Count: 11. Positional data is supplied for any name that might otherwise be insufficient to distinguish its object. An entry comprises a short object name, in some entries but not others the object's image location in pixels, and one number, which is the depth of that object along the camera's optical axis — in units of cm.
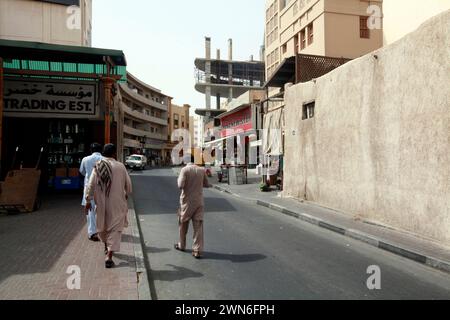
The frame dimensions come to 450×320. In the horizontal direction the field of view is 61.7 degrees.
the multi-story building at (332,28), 2836
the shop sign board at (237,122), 3515
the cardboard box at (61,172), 1438
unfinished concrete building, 6675
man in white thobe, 716
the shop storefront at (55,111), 1337
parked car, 4218
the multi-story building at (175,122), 8908
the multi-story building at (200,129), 6452
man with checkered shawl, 557
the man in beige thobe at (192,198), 636
